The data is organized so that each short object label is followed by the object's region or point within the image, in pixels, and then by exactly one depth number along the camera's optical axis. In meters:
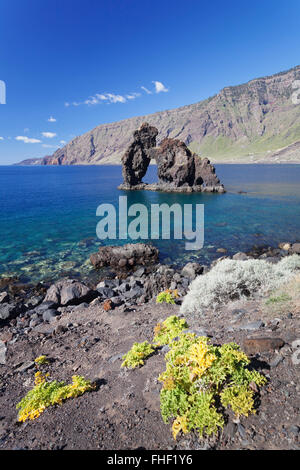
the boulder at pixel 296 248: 23.02
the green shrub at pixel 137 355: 7.08
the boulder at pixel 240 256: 21.21
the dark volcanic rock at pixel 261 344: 6.31
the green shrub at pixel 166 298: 12.88
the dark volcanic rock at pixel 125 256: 21.41
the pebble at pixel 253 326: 7.71
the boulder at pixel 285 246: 23.95
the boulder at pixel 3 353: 9.16
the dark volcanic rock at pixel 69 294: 14.81
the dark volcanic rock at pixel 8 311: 13.43
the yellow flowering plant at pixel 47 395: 5.89
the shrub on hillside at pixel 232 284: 10.61
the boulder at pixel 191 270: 18.09
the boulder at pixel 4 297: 15.72
